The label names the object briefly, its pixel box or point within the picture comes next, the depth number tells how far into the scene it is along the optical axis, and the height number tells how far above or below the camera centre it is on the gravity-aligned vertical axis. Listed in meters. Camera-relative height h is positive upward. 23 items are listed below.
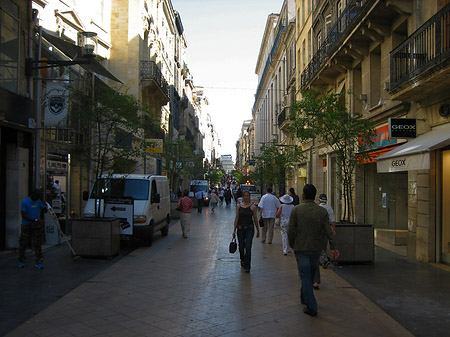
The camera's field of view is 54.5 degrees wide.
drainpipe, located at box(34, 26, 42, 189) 12.54 +1.42
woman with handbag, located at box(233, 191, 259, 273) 9.29 -0.97
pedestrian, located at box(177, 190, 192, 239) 15.58 -1.18
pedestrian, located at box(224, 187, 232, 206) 43.29 -1.56
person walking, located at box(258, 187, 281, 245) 13.69 -0.74
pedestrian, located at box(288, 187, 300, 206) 15.94 -0.64
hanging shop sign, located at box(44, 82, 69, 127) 12.27 +2.07
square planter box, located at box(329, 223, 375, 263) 10.05 -1.33
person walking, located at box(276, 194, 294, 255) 11.92 -0.94
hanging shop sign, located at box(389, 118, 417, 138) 11.06 +1.38
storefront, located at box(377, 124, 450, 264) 9.97 -0.34
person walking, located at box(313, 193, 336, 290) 9.42 -0.92
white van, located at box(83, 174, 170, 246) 12.97 -0.47
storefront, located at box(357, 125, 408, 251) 12.81 -0.59
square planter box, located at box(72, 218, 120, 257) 10.64 -1.38
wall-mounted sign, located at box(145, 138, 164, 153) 25.08 +1.86
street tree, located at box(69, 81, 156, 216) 12.13 +1.80
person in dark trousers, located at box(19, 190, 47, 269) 9.24 -1.02
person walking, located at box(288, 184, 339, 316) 5.94 -0.78
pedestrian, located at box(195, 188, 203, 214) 31.71 -1.30
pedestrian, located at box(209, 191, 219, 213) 32.72 -1.41
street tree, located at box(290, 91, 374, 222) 11.18 +1.49
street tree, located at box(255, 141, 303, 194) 26.34 +1.26
